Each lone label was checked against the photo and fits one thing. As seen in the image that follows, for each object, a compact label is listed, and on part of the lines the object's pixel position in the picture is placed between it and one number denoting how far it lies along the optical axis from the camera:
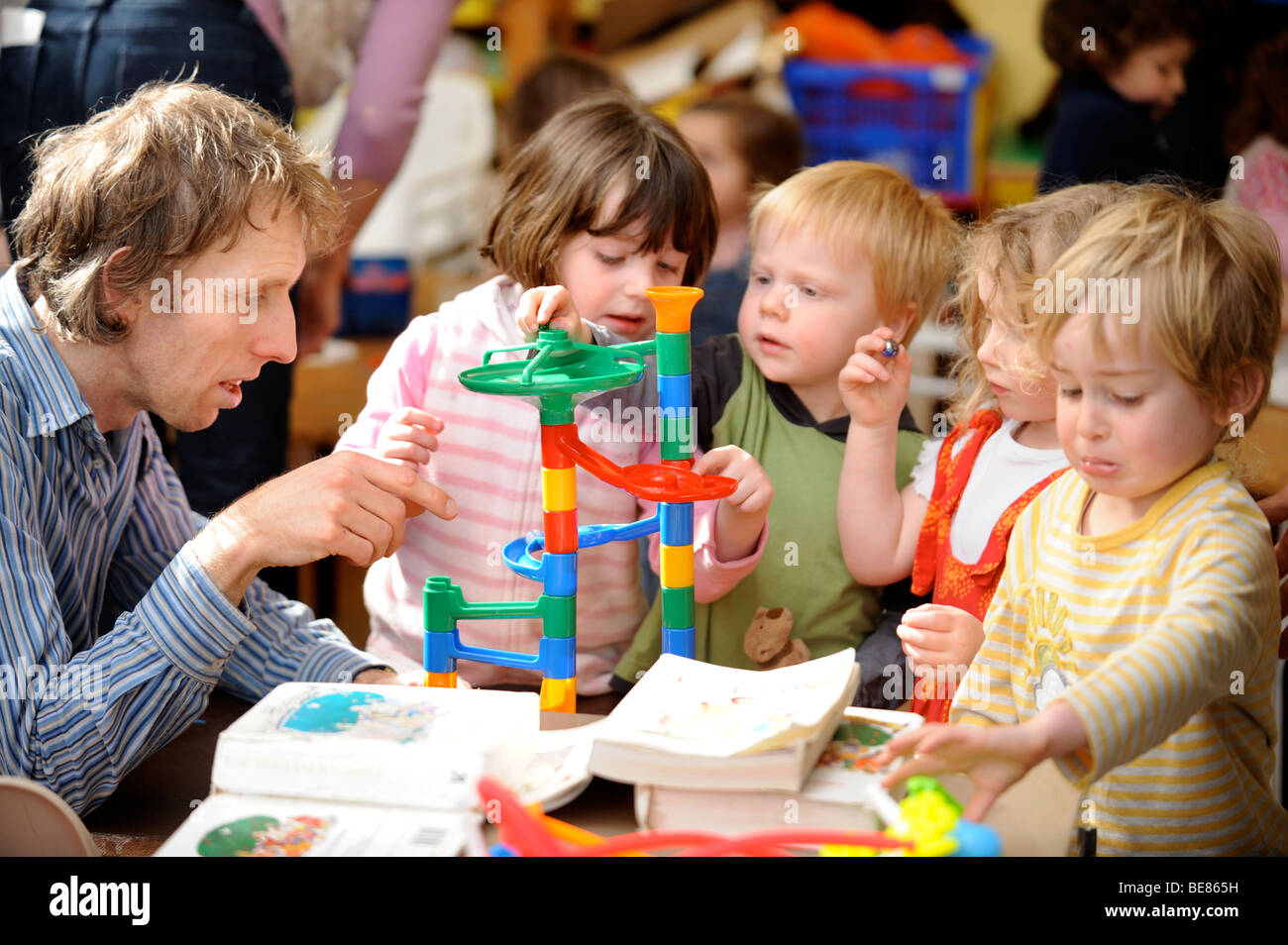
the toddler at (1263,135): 4.65
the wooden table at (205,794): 2.72
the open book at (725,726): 2.69
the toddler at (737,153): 5.74
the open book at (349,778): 2.68
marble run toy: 2.87
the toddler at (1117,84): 5.03
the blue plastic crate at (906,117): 6.77
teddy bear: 3.29
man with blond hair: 2.87
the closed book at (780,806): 2.69
